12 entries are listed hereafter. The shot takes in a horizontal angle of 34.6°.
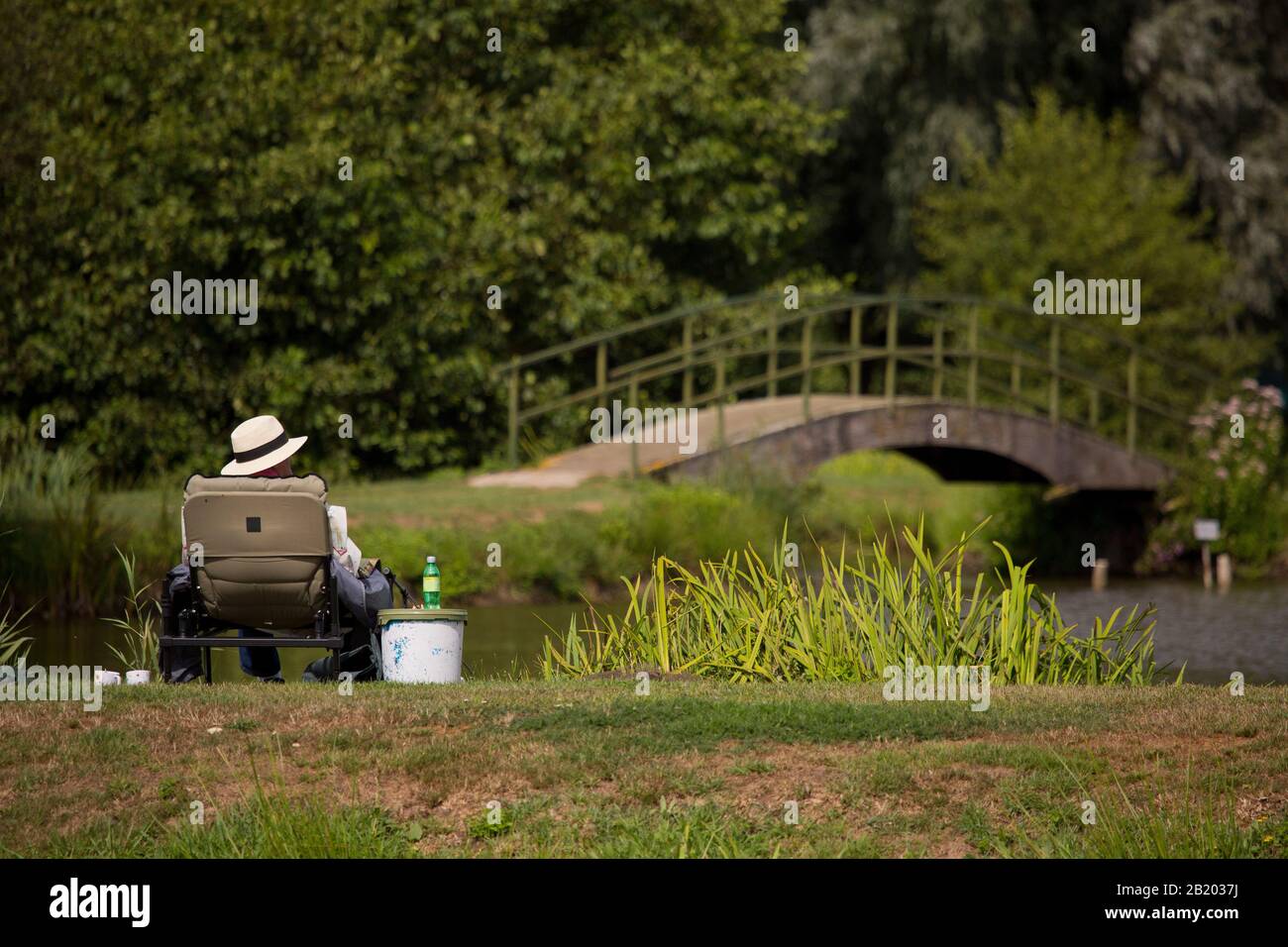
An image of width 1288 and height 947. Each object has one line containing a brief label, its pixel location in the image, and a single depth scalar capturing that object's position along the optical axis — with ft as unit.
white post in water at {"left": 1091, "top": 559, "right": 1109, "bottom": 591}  71.92
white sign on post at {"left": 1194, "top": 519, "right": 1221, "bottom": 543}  73.05
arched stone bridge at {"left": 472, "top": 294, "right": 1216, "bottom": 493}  72.23
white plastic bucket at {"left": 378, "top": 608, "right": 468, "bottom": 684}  31.27
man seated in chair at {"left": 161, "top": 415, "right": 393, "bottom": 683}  32.32
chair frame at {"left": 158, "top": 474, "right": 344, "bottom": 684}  31.37
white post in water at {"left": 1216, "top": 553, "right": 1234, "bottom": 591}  73.56
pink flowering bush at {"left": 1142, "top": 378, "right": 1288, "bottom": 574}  75.72
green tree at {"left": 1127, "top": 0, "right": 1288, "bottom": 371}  99.04
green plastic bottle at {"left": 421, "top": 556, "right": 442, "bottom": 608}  32.17
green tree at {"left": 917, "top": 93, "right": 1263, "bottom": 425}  90.79
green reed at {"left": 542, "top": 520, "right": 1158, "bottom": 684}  32.65
